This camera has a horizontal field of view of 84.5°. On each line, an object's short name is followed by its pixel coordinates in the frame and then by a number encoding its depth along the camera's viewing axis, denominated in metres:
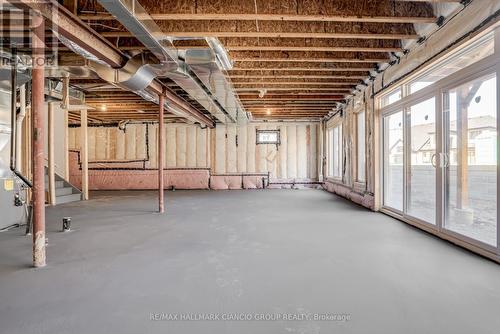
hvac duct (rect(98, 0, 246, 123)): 2.29
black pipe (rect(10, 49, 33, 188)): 3.29
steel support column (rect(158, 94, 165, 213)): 4.80
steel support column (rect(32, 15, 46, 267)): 2.35
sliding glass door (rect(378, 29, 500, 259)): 2.67
